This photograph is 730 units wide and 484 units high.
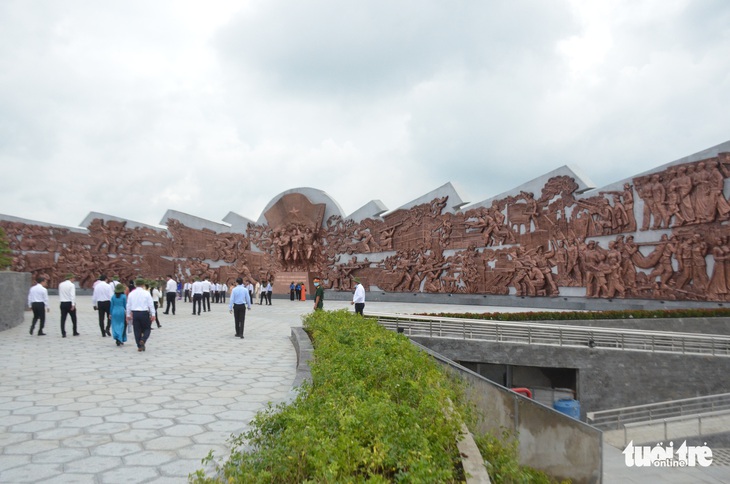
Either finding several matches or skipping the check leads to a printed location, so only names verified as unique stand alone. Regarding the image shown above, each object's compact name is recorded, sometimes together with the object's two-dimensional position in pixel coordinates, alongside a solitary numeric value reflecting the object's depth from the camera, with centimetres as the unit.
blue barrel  1048
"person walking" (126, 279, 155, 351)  802
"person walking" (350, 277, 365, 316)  1160
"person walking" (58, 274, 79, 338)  951
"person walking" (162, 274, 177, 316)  1592
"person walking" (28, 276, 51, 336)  981
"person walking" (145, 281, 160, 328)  1386
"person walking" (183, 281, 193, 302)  2423
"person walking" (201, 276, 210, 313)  1730
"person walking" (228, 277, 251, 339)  1003
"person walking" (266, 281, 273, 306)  2267
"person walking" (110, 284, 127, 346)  862
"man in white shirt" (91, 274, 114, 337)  992
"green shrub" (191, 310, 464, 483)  232
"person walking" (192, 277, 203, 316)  1650
